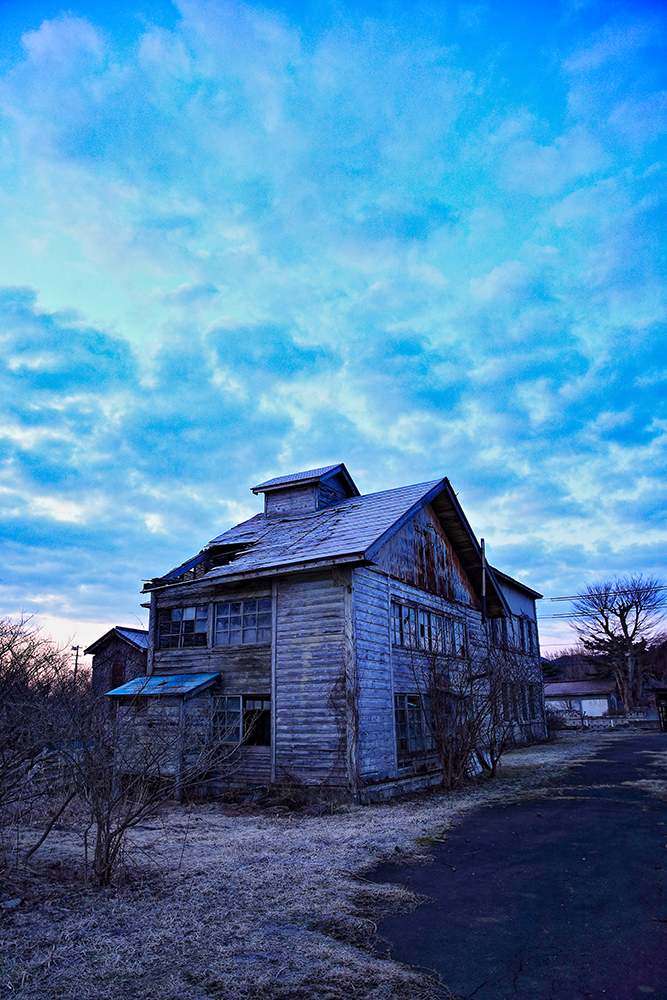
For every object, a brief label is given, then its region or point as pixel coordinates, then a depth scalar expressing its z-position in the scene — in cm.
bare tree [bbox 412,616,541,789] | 1433
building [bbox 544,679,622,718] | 5959
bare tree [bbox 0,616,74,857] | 624
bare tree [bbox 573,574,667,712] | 5634
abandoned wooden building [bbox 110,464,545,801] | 1317
